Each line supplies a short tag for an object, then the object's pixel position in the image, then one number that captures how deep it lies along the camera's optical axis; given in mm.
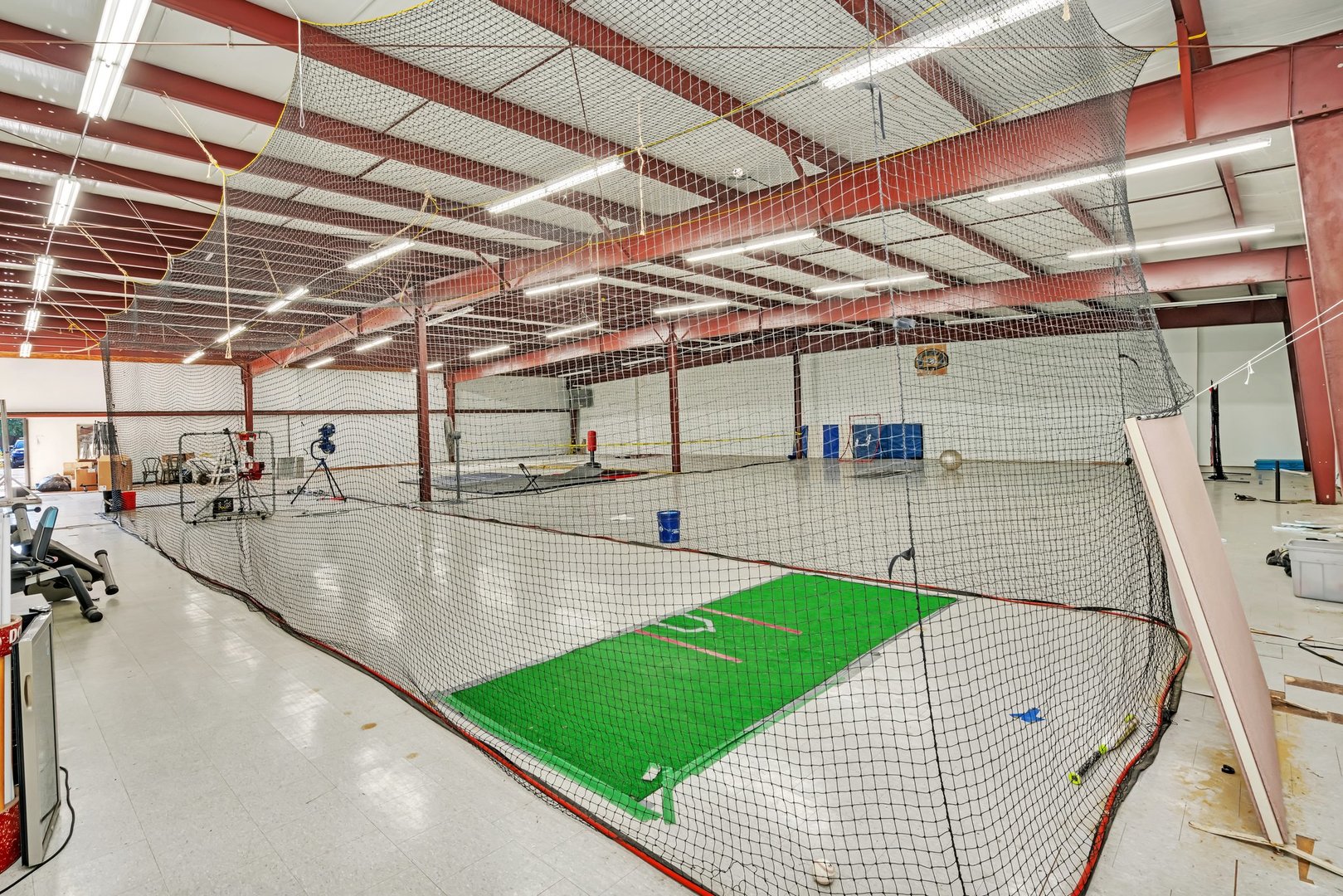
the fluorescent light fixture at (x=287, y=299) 7316
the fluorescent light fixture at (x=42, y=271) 7867
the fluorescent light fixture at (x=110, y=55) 2926
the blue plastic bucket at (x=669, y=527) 5993
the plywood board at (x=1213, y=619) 1761
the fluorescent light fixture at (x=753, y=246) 6777
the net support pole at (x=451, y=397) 10455
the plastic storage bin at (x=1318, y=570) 3727
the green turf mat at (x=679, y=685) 2355
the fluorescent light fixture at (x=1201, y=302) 12023
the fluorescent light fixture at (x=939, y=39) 3234
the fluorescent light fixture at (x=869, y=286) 9966
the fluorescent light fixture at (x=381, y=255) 6273
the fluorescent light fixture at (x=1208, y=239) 7875
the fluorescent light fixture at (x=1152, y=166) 4983
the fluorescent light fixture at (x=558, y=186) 5102
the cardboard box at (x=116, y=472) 9508
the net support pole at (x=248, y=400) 13172
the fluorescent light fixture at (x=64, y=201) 5567
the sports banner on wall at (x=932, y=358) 13895
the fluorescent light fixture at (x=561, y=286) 7789
